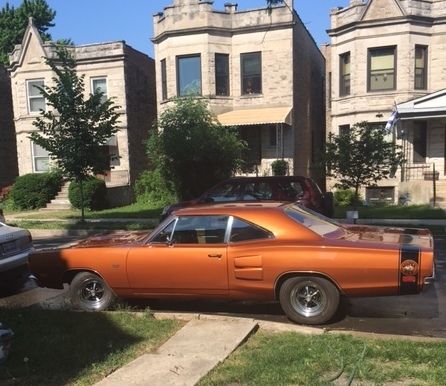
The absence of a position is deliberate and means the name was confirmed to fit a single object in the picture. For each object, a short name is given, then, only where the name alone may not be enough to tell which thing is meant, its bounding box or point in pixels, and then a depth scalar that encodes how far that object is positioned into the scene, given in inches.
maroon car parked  488.7
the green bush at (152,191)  879.3
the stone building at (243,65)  895.1
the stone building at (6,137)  1219.9
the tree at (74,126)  638.5
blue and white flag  788.5
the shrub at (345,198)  842.2
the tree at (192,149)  730.2
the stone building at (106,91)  1015.6
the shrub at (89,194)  874.1
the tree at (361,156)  593.6
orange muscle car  227.9
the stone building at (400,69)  858.8
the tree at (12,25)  1733.5
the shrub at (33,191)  956.0
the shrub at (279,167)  886.4
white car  313.4
